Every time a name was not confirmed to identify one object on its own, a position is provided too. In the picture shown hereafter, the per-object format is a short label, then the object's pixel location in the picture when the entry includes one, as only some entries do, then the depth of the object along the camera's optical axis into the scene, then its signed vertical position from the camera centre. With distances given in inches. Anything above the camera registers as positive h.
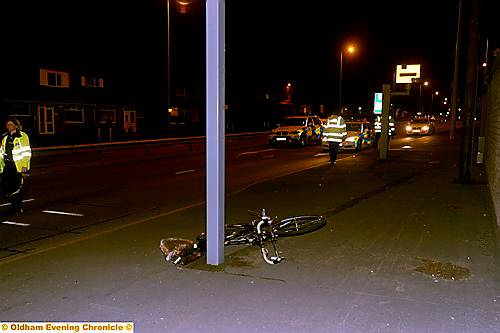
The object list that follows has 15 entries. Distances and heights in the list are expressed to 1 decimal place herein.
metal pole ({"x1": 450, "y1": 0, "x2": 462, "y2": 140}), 1281.4 +79.1
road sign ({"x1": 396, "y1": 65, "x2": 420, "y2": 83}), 1023.6 +81.2
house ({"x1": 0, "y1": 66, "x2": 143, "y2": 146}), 1285.7 +6.5
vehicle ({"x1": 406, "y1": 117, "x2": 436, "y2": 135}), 1649.9 -52.3
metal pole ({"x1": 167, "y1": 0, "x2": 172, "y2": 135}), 1239.5 +45.1
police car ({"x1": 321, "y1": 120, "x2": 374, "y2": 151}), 952.3 -48.4
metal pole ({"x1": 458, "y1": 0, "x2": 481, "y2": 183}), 470.6 +21.1
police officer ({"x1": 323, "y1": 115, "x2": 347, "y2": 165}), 682.8 -30.8
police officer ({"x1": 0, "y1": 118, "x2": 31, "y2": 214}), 361.1 -36.4
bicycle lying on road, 242.5 -70.3
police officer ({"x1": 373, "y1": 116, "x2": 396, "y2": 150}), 995.8 -49.0
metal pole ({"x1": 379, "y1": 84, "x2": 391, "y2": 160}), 753.0 -15.3
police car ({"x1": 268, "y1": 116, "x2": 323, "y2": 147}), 1114.1 -48.5
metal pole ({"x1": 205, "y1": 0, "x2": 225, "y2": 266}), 220.8 -8.8
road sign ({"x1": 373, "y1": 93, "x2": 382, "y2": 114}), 1024.4 +14.9
